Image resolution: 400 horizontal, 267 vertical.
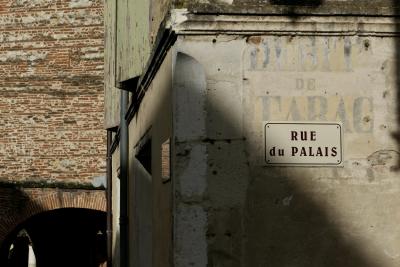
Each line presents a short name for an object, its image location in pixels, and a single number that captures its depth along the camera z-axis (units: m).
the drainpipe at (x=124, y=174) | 8.59
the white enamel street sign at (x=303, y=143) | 4.38
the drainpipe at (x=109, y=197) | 12.38
